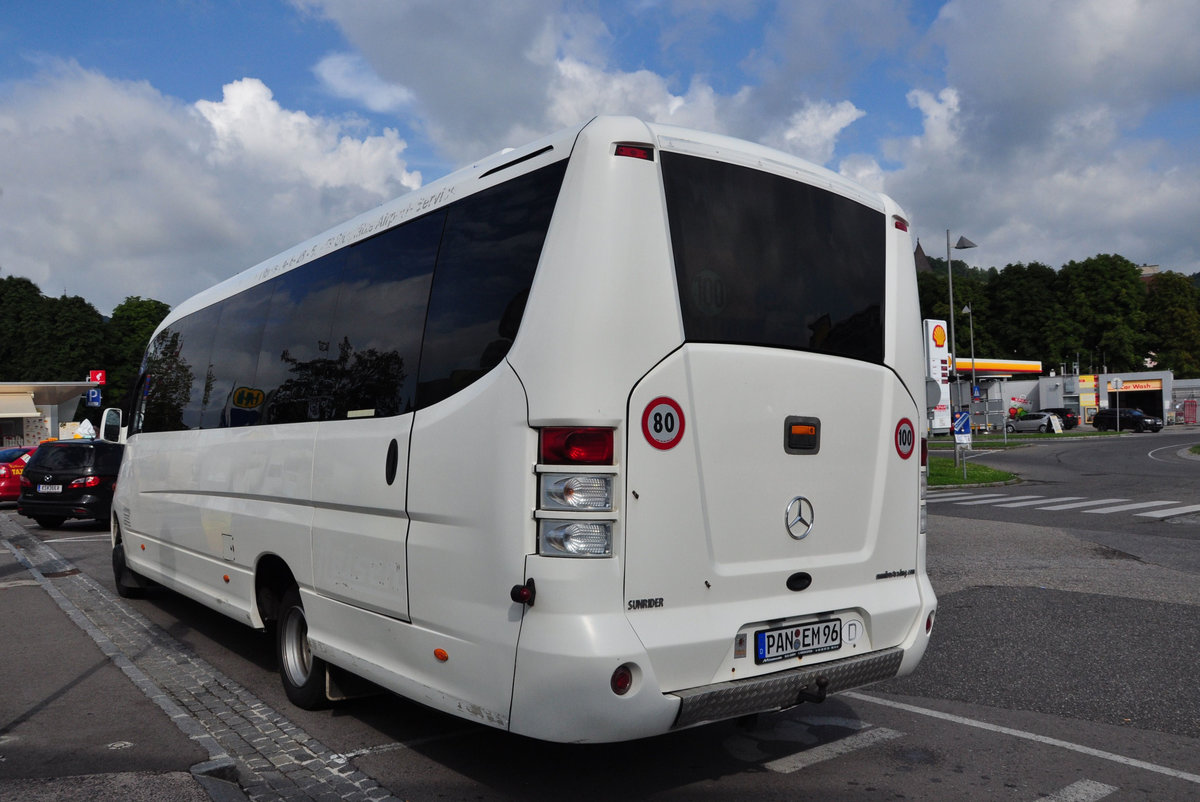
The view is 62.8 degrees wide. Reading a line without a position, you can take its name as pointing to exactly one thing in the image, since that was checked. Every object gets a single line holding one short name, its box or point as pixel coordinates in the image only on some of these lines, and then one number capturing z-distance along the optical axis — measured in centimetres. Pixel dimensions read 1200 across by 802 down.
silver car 6531
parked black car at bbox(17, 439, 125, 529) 1816
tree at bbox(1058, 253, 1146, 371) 9006
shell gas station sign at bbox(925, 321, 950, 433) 2530
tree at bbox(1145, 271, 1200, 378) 9119
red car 2466
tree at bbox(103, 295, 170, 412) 8231
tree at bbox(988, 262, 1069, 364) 9388
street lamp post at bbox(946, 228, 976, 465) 3528
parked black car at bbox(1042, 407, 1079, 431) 6994
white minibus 382
